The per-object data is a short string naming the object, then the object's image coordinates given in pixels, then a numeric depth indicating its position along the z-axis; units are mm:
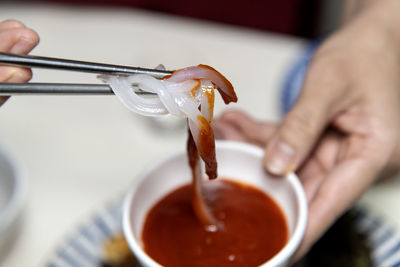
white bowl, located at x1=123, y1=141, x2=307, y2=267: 331
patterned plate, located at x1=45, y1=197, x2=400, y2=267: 395
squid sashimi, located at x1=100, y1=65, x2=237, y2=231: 297
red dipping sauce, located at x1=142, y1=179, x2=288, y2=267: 327
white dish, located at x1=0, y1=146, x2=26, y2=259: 395
